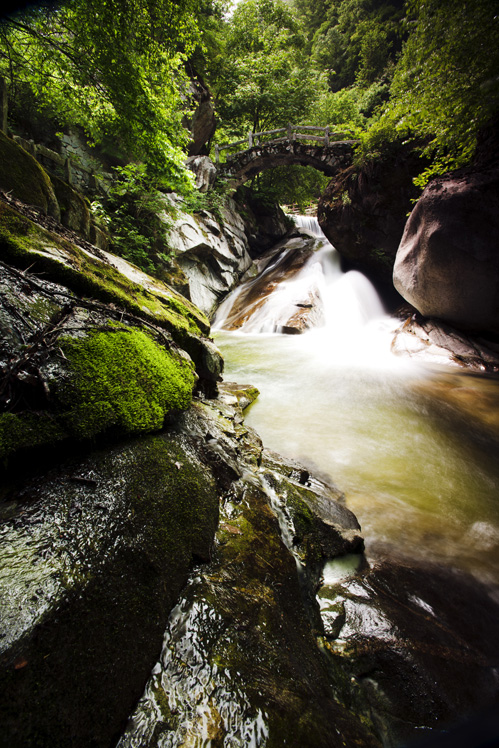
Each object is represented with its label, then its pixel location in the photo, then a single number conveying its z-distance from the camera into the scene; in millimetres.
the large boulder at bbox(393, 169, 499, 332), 7316
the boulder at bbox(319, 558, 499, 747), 1385
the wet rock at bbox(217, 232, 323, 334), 10852
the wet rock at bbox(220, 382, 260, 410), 4584
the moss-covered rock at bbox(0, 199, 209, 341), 2113
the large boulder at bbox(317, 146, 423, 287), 10266
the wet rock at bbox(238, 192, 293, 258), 18922
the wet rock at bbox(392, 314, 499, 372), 7734
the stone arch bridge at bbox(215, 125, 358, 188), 15359
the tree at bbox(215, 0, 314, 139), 16656
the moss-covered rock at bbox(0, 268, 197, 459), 1360
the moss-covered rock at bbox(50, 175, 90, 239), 4438
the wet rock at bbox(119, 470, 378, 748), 902
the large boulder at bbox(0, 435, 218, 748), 771
